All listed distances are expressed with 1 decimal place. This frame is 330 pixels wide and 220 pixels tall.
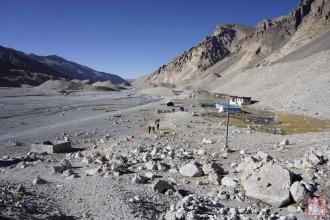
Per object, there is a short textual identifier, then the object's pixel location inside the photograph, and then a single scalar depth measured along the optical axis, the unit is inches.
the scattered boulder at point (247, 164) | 719.1
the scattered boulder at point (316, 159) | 767.1
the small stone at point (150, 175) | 759.5
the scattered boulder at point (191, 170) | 773.4
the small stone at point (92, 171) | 789.2
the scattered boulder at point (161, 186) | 677.3
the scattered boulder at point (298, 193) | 619.5
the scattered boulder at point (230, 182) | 706.2
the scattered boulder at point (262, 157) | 788.9
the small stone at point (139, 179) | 731.4
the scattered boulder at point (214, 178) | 728.5
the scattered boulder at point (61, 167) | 817.7
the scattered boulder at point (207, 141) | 1184.3
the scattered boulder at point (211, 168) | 773.1
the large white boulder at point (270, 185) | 626.8
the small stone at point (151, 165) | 828.6
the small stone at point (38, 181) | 719.2
